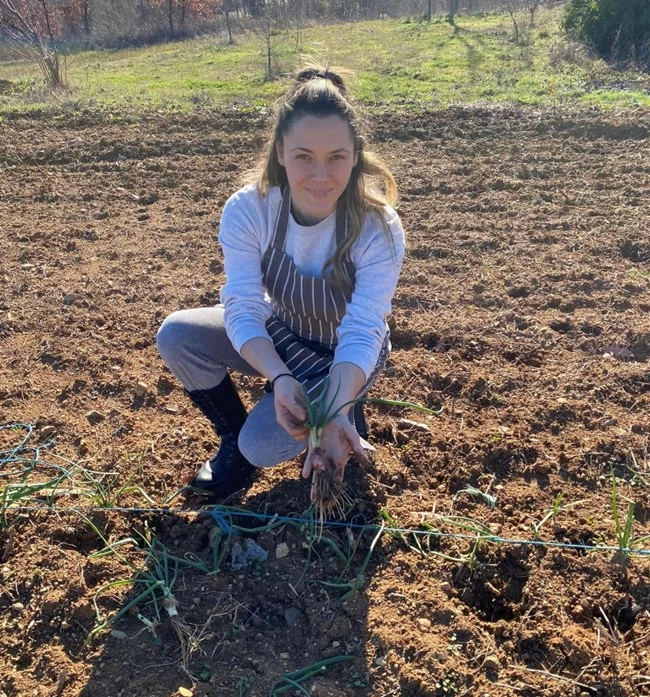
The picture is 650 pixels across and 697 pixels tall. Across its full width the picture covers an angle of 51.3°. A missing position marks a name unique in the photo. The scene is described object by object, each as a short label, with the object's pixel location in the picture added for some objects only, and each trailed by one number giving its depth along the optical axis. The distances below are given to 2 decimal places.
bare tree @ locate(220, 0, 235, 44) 18.35
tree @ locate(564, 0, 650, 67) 10.87
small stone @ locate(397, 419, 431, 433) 2.93
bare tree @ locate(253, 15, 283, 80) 11.66
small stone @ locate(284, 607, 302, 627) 2.12
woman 2.17
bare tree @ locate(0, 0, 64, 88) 10.56
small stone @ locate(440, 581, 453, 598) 2.17
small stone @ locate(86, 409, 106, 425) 3.03
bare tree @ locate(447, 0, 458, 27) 18.61
